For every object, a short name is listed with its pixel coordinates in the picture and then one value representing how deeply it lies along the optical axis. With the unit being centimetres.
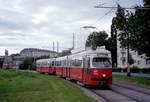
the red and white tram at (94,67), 1611
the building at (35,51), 16488
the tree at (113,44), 6732
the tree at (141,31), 1969
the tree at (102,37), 6544
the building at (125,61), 6015
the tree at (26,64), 8235
